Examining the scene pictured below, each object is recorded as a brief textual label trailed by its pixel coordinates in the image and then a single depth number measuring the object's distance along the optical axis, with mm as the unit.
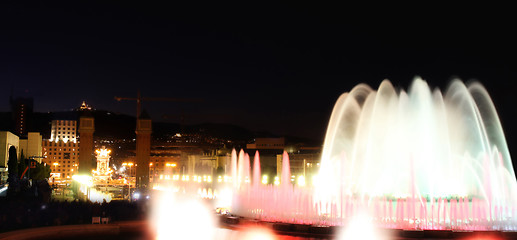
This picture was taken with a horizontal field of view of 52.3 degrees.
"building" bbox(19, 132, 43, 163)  109062
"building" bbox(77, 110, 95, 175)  104625
